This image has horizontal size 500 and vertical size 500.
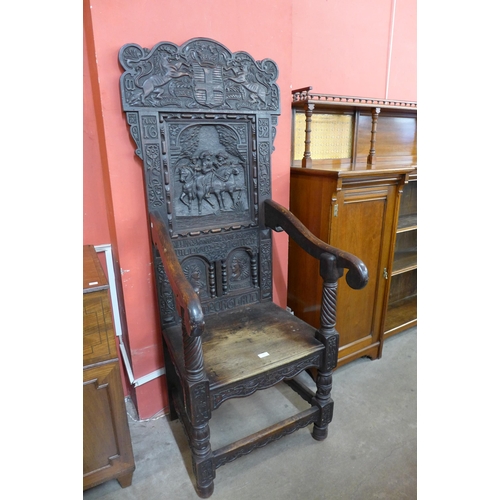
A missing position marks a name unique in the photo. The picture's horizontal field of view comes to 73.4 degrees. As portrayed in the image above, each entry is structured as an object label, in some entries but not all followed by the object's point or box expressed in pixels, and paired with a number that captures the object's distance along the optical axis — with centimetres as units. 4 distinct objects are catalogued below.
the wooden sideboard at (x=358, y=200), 175
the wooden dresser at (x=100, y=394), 112
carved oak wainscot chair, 129
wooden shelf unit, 240
